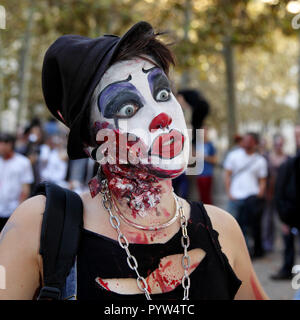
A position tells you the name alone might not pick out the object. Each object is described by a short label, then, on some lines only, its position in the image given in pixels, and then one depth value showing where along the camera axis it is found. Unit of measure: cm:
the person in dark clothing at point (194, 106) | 405
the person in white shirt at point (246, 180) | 720
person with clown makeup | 162
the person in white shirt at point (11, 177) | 577
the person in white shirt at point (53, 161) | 745
